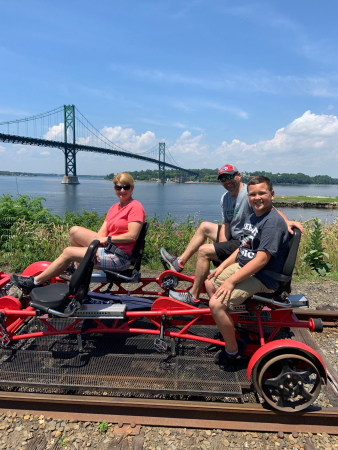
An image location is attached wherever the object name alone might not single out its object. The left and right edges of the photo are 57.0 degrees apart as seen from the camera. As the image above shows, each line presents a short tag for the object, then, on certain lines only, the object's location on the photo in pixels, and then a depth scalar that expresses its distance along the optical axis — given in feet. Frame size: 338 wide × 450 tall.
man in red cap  11.50
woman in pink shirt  10.95
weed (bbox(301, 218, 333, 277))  20.57
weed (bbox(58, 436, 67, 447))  7.81
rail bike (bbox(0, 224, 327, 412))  8.61
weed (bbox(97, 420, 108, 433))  8.21
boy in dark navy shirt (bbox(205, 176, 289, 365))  8.59
